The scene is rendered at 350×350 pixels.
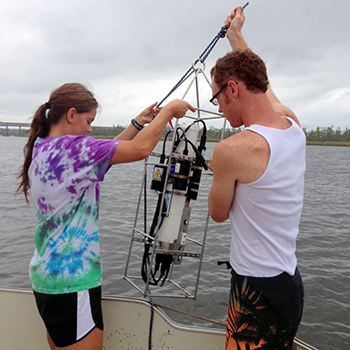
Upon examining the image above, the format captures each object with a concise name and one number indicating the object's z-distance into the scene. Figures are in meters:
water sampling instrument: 2.32
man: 1.39
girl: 1.62
